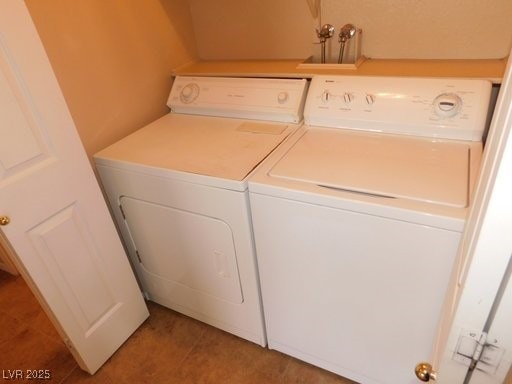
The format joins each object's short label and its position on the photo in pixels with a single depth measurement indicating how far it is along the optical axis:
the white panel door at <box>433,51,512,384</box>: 0.42
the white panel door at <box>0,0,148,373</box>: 1.11
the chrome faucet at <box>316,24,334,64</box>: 1.66
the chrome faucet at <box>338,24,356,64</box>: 1.62
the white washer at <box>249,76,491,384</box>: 1.04
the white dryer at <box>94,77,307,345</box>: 1.33
